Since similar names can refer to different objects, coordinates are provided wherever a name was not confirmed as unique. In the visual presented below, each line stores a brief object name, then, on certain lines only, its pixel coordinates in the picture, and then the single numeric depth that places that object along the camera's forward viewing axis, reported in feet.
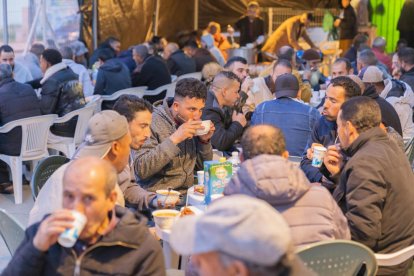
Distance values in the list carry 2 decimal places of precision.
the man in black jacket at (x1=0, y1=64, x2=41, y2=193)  23.56
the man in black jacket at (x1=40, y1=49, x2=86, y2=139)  25.88
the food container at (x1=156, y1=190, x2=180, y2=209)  13.58
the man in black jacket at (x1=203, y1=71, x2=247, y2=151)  19.52
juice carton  13.73
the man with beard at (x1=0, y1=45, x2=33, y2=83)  29.96
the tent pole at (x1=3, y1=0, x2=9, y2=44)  38.03
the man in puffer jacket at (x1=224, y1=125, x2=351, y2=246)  9.72
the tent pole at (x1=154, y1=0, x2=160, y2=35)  50.72
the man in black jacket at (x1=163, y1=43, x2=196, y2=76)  38.65
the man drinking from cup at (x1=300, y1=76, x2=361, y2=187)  17.21
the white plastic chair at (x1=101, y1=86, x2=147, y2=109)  29.81
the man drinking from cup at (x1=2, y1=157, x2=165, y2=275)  8.63
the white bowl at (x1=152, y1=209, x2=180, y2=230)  12.64
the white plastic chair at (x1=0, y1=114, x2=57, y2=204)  23.49
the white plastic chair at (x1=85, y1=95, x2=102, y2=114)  28.62
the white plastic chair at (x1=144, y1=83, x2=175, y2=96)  32.70
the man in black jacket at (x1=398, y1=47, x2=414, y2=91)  30.56
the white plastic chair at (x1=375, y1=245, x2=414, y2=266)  12.39
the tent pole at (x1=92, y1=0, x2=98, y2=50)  45.24
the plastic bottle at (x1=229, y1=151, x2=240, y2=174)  16.59
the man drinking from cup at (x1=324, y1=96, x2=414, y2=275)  12.23
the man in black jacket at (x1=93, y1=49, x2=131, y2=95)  31.76
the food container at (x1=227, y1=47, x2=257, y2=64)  48.06
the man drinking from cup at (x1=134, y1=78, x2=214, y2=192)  15.49
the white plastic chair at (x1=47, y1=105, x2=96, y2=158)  25.59
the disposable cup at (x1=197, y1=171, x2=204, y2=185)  15.32
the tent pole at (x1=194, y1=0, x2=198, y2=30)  55.35
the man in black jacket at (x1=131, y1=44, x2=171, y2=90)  33.73
